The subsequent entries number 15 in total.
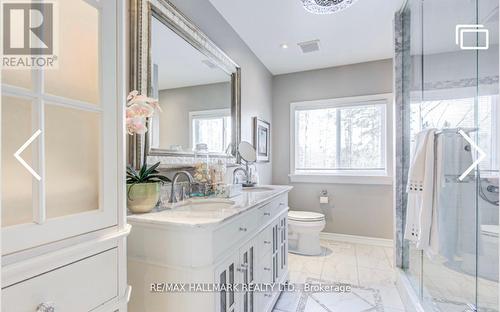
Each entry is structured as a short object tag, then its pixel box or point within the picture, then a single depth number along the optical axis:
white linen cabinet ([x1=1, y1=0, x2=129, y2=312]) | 0.54
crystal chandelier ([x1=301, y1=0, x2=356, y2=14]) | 1.79
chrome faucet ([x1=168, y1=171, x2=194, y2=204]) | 1.45
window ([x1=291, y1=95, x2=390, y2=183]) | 3.28
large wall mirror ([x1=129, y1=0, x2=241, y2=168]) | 1.38
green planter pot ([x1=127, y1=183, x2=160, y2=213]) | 1.12
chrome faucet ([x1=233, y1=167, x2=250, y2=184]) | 2.38
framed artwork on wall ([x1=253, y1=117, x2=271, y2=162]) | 2.98
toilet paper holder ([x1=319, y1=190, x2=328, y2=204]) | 3.39
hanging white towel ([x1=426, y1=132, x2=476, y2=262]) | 1.58
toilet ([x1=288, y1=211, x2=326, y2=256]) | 2.81
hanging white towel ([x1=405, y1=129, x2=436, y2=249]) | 1.58
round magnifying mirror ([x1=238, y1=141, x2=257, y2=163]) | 2.48
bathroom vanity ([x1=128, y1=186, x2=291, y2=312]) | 1.00
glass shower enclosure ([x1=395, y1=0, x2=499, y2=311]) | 1.38
